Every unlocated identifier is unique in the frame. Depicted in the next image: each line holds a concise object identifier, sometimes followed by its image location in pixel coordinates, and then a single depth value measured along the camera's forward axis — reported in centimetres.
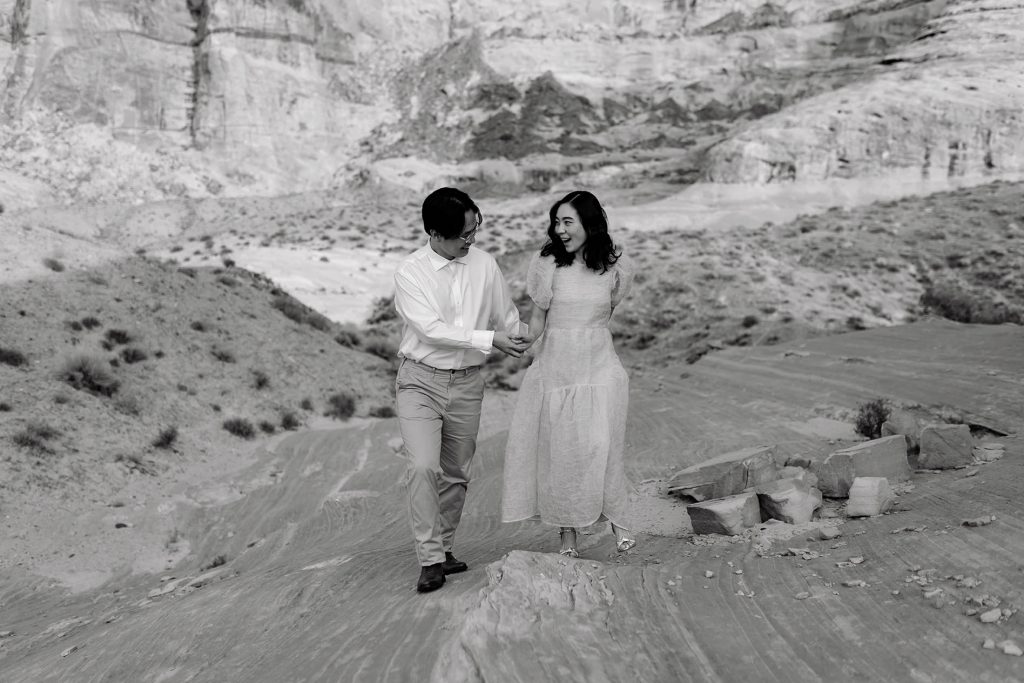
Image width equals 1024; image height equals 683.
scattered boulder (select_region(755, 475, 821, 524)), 437
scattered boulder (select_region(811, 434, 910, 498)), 478
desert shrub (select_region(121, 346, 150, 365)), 1103
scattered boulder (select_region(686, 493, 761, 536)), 435
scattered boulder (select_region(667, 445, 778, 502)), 512
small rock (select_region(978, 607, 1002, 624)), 295
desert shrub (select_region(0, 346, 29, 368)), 969
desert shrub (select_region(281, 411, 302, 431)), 1135
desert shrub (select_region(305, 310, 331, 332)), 1605
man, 375
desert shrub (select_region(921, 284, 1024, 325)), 1481
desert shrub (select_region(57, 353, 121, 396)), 989
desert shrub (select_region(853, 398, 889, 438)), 680
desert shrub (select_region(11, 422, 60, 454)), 830
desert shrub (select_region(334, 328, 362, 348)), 1590
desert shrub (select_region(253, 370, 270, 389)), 1205
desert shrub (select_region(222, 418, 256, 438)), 1060
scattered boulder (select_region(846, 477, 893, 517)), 434
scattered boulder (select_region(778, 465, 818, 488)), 468
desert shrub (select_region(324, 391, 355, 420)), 1219
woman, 392
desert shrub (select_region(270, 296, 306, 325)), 1573
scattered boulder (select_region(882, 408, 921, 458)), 600
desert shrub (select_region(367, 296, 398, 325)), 2295
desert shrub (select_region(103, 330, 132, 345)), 1128
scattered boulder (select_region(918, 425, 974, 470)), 520
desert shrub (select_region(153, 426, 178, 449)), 955
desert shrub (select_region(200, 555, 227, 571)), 682
